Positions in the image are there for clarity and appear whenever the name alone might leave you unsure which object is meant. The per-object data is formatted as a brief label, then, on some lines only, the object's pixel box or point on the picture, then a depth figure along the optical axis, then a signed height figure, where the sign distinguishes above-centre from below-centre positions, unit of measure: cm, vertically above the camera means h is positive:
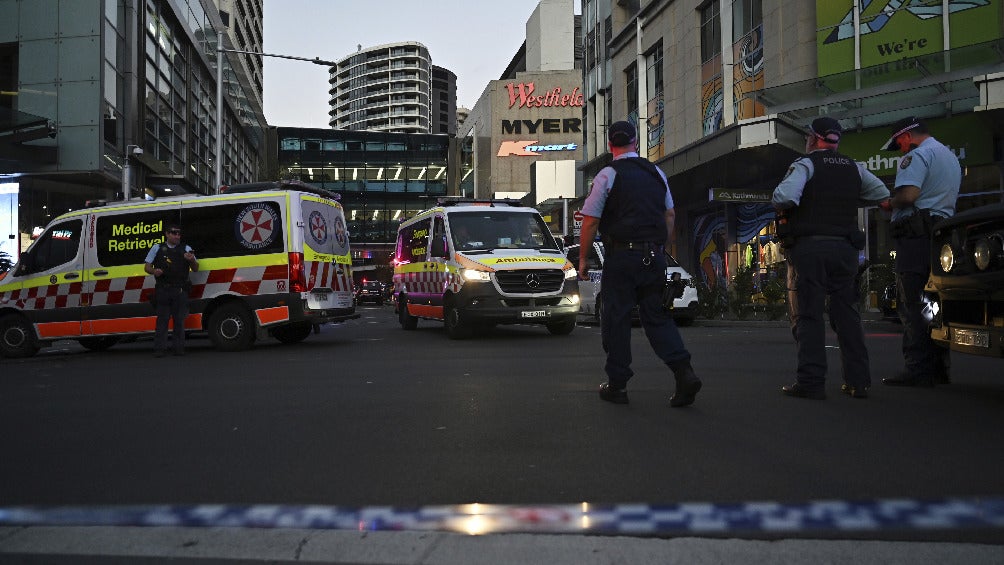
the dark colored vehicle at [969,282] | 495 +3
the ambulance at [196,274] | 1184 +37
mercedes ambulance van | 1267 +35
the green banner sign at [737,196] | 1984 +216
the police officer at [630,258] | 556 +22
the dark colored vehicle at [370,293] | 5212 +15
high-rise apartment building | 17612 +4194
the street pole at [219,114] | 2497 +525
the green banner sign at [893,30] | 1811 +563
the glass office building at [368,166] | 8875 +1331
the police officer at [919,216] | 611 +50
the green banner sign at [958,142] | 1808 +306
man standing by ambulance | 1106 +22
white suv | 1634 -5
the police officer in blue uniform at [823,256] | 580 +22
